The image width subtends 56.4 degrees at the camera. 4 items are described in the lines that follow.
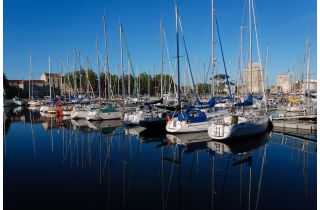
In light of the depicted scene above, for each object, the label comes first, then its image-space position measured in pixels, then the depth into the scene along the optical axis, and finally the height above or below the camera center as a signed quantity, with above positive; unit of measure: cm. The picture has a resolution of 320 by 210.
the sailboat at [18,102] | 6856 -147
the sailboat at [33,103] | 5985 -152
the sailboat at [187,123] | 2009 -194
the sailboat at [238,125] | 1748 -192
